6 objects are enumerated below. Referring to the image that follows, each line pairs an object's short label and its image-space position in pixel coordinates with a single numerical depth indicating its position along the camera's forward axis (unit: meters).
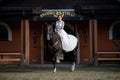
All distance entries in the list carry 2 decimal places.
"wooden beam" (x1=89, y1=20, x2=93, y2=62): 23.74
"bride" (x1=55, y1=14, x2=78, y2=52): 19.36
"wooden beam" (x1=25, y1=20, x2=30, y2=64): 23.82
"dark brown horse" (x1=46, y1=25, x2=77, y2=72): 19.23
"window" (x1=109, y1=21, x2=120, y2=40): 25.50
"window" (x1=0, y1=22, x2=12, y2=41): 25.48
